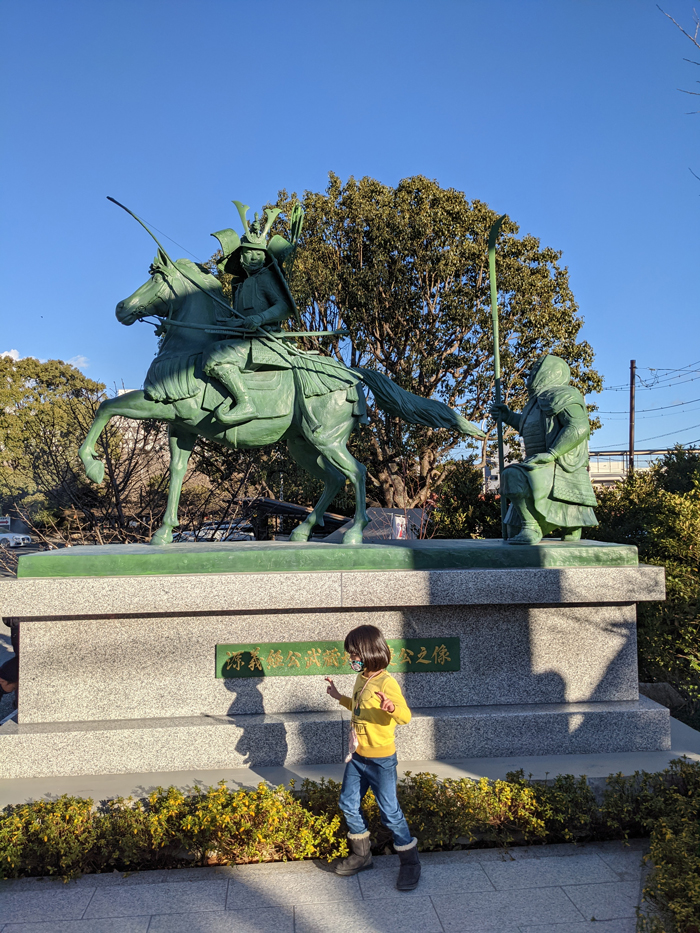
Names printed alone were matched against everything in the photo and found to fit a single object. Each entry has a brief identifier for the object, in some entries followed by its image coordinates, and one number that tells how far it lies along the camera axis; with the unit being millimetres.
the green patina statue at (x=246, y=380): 5023
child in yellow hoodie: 3020
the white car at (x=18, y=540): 25953
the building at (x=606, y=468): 34906
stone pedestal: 4133
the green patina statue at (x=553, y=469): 4969
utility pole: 25828
